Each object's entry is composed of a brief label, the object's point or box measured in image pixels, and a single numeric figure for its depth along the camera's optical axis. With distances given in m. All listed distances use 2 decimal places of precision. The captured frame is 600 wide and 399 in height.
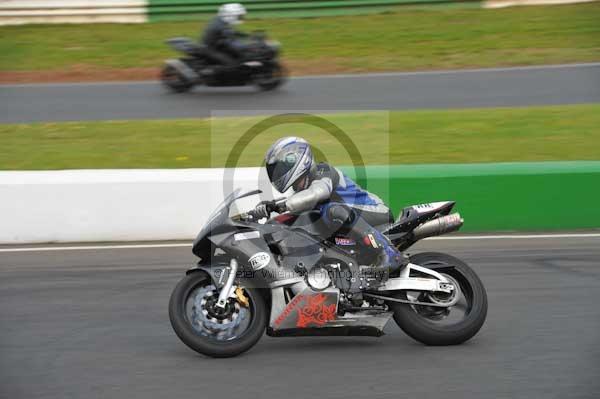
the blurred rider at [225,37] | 32.16
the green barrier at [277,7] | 42.59
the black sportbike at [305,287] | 11.51
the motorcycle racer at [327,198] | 11.54
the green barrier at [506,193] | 19.28
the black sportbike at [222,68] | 31.80
